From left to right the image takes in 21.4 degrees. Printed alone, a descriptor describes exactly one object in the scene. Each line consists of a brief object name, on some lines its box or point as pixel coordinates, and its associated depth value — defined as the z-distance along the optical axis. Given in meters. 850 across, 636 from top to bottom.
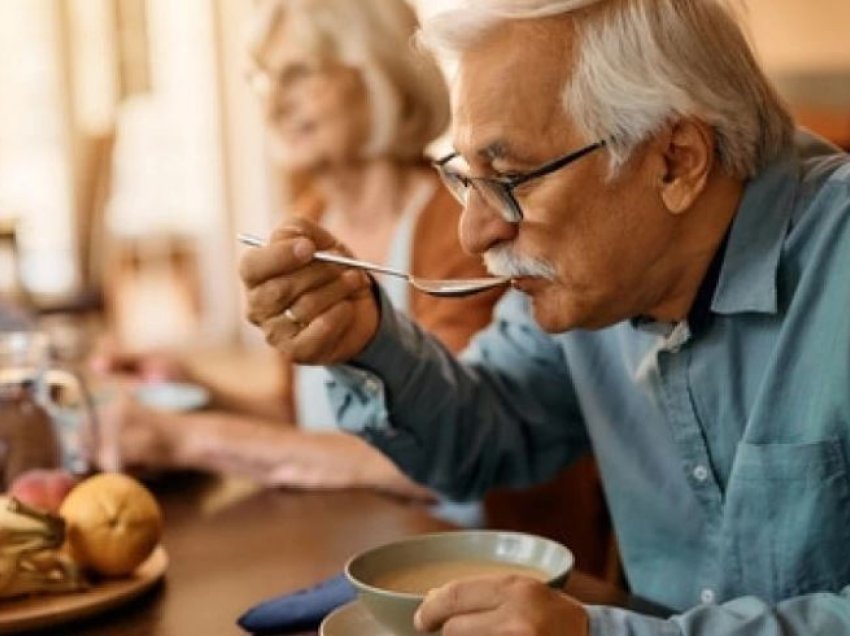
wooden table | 1.61
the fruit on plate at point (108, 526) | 1.64
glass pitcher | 1.89
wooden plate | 1.58
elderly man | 1.58
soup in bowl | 1.52
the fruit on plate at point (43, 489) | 1.70
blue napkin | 1.56
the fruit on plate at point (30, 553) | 1.60
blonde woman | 2.37
